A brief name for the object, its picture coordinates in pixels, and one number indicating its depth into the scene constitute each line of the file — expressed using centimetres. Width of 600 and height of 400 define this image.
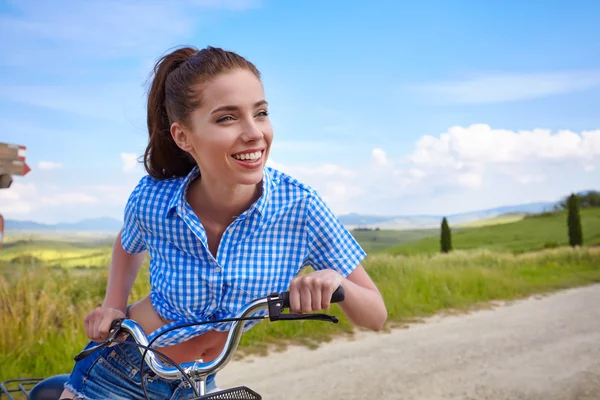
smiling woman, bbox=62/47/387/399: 202
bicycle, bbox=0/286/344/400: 161
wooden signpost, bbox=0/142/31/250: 709
